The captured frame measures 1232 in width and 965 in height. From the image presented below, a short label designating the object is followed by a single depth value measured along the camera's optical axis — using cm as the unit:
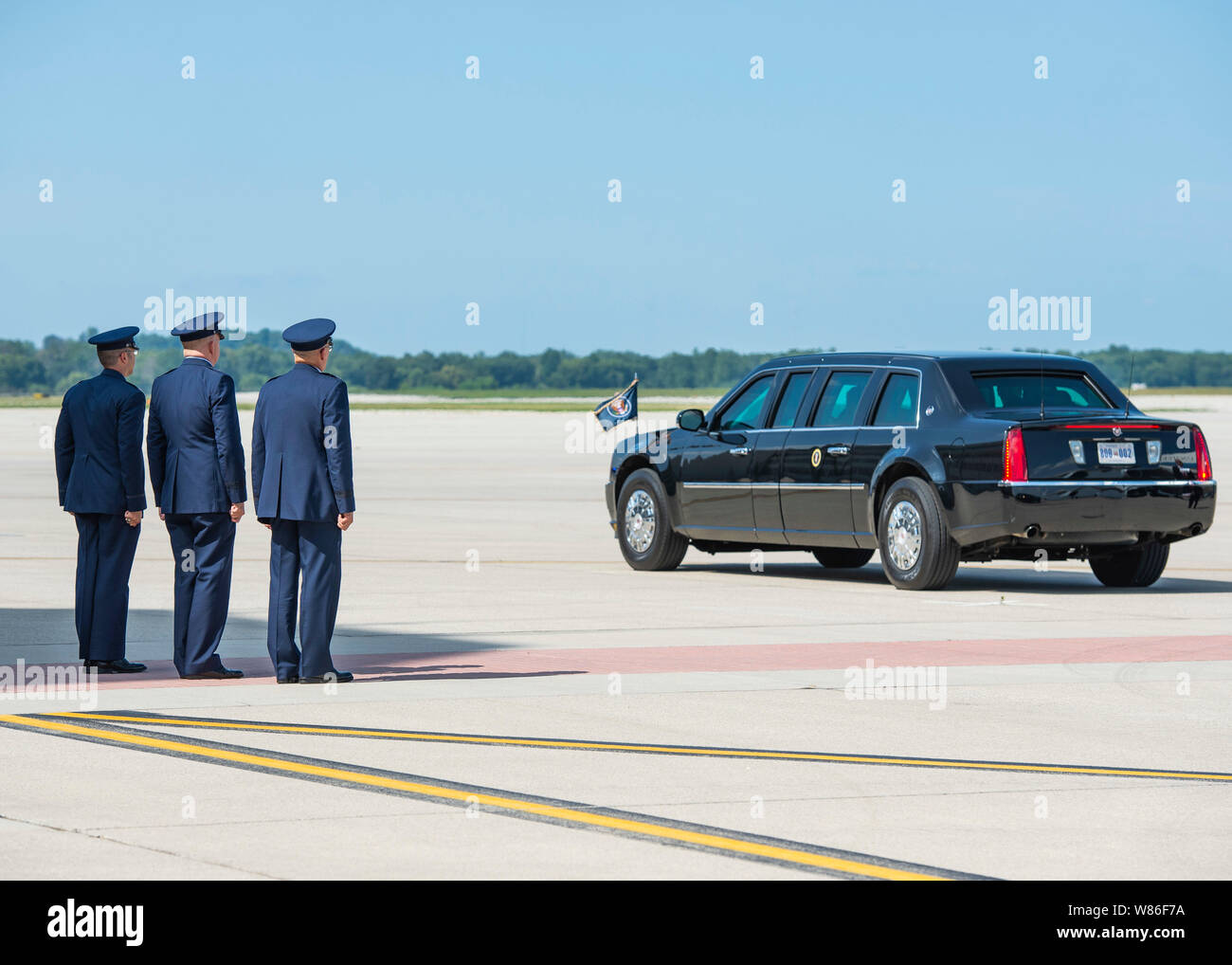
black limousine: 1609
